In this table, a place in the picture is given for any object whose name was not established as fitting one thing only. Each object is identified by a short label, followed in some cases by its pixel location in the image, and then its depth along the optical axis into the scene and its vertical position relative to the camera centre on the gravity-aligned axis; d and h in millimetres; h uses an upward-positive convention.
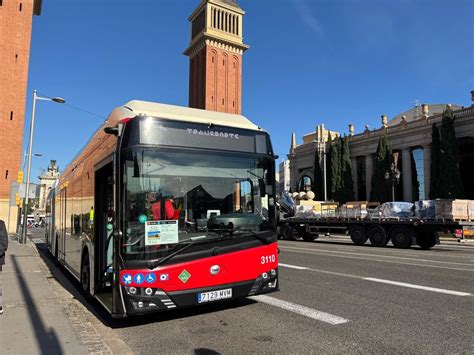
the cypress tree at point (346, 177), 57400 +5448
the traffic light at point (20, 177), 26605 +2387
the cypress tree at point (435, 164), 44406 +5705
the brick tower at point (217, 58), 70438 +27828
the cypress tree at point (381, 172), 51375 +5553
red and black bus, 5602 +68
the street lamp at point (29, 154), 23423 +4010
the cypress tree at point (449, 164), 42312 +5482
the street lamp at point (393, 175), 49750 +5069
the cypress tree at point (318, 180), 61750 +5396
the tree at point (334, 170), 58750 +6530
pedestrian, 6734 -428
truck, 19141 -592
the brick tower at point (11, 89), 42594 +12998
